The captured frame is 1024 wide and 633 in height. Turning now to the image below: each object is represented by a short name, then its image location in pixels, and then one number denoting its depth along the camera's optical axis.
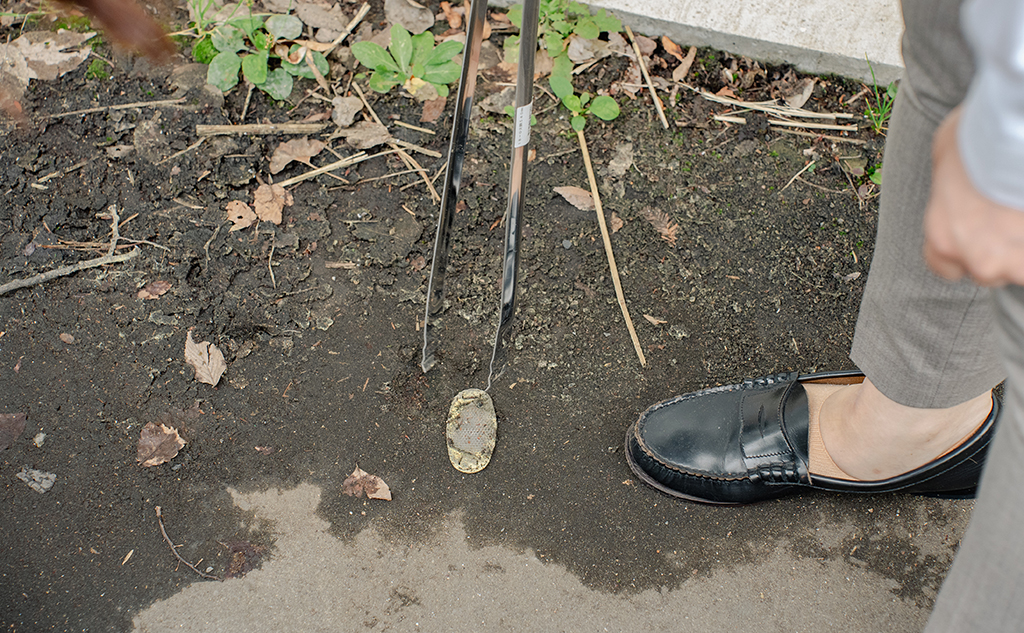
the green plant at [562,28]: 2.16
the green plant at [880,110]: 2.12
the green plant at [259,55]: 2.07
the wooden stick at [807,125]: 2.14
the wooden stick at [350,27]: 2.19
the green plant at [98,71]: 2.08
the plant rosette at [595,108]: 2.08
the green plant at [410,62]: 2.06
